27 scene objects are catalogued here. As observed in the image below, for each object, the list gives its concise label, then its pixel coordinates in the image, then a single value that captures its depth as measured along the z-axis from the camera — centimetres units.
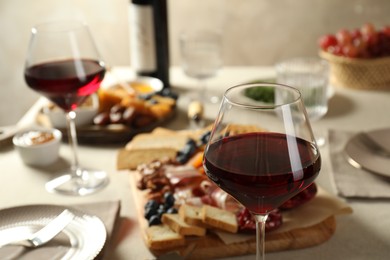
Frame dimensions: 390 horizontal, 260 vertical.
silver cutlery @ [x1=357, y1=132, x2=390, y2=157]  110
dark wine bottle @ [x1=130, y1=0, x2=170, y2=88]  132
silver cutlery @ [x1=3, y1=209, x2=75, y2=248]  89
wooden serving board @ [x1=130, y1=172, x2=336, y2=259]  91
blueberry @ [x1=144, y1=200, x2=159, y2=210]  96
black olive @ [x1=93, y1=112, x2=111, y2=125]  121
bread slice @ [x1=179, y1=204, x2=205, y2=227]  93
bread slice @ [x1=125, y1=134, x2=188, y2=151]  112
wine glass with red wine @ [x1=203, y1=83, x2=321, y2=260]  78
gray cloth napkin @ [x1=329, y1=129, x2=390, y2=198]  102
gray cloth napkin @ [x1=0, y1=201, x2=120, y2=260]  88
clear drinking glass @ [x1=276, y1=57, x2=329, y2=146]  122
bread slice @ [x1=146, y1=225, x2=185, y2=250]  91
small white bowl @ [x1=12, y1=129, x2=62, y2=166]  112
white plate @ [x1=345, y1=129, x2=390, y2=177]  106
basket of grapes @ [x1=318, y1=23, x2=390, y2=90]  137
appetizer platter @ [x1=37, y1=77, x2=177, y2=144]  119
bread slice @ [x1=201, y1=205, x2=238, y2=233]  92
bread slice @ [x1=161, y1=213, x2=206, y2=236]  92
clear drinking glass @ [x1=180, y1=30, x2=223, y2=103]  133
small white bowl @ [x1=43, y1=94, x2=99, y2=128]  121
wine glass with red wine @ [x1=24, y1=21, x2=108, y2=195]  105
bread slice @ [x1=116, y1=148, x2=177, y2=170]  109
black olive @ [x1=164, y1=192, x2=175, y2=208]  97
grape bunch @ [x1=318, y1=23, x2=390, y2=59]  138
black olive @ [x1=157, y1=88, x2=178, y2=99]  133
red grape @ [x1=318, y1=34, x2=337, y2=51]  142
